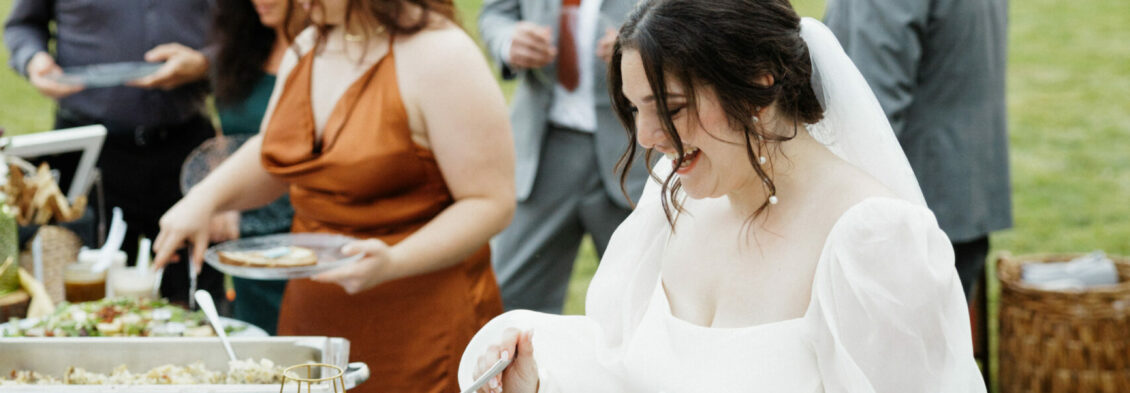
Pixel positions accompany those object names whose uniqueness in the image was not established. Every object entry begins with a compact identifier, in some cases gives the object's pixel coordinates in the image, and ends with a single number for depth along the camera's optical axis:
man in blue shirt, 4.04
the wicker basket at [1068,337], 3.89
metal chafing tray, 2.14
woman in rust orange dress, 2.59
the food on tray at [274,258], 2.49
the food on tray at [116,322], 2.42
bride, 1.59
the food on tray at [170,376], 2.04
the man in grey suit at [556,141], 3.60
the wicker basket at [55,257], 2.86
